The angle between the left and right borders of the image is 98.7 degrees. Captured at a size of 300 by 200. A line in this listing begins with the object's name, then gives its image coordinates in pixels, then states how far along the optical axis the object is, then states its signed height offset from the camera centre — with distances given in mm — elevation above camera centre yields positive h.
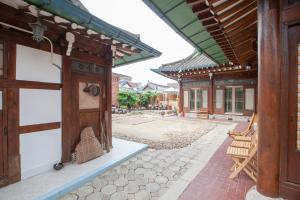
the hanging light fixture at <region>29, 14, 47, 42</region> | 1925 +1045
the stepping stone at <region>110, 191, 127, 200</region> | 1885 -1447
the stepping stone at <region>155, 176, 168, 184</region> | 2235 -1433
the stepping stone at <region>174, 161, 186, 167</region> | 2765 -1408
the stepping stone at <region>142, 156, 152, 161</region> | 3018 -1402
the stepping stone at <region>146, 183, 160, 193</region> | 2053 -1443
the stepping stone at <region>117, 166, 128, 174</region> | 2513 -1422
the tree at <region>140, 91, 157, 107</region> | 16222 +151
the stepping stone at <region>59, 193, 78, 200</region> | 1892 -1455
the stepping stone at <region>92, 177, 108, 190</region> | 2136 -1440
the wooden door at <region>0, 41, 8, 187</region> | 1967 -489
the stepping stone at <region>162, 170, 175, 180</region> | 2395 -1425
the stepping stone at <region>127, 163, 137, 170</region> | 2686 -1414
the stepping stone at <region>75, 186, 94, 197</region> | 1966 -1451
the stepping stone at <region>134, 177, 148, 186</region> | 2209 -1436
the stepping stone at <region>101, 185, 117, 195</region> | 2002 -1444
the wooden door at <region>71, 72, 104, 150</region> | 2779 -175
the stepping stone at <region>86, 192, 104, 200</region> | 1883 -1449
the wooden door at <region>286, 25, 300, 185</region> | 1473 -118
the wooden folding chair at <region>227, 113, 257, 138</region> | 3652 -922
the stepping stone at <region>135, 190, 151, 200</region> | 1896 -1452
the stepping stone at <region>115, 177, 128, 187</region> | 2180 -1435
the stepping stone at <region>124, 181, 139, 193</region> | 2045 -1442
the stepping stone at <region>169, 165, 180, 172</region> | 2583 -1417
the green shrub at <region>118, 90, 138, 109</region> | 13645 +10
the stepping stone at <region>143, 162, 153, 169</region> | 2694 -1416
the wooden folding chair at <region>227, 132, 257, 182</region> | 2173 -1035
